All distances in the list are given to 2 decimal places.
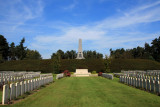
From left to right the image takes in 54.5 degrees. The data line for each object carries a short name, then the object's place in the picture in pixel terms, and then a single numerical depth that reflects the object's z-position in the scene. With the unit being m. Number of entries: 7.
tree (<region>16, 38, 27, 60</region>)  79.12
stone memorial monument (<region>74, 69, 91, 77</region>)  34.56
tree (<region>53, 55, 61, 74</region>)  40.66
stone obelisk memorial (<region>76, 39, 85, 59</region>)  50.79
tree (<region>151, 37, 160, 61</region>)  80.25
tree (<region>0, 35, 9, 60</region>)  75.35
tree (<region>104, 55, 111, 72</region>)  41.70
